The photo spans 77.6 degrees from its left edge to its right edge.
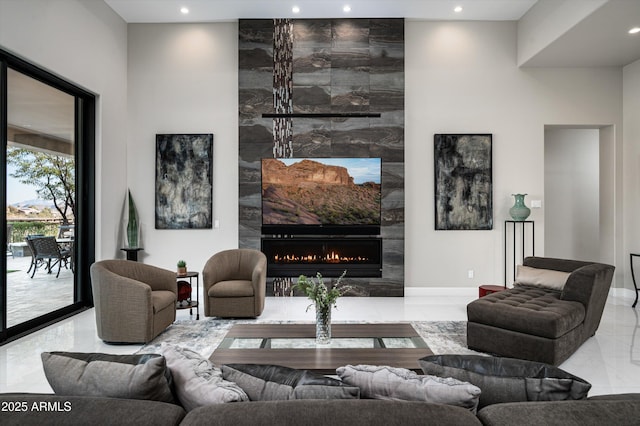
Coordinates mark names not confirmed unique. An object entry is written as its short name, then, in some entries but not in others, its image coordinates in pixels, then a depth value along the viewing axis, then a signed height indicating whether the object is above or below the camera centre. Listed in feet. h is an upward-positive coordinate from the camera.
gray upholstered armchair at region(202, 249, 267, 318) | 15.48 -3.07
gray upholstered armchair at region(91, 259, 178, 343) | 12.58 -2.96
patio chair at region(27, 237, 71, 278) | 15.06 -1.56
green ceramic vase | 19.72 +0.20
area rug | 12.47 -4.20
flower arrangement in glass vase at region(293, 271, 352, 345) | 9.84 -2.39
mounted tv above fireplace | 20.62 +1.06
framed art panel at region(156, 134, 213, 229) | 20.75 +1.76
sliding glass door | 13.71 +0.75
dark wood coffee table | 8.43 -3.15
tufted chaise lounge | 10.91 -3.02
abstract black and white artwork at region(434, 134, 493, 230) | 20.67 +1.88
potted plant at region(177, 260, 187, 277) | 15.88 -2.15
